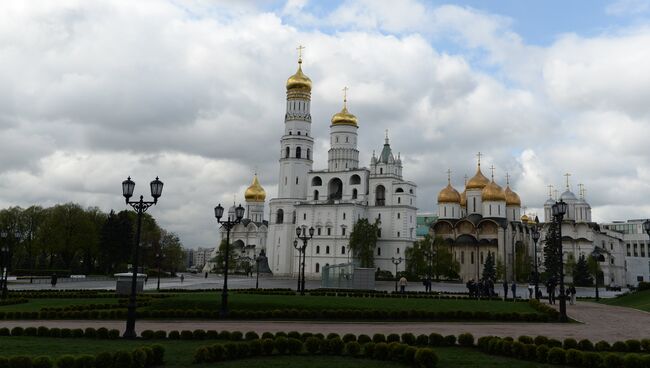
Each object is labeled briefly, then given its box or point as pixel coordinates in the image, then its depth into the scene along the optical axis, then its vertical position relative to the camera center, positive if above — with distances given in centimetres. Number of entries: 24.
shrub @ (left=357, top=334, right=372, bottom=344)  1400 -192
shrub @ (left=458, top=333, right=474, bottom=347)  1414 -189
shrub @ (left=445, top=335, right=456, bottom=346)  1433 -193
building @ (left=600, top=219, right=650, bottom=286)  10244 +459
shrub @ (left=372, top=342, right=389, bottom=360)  1216 -192
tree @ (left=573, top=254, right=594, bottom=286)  7494 -95
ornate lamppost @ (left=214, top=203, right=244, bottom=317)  2136 +159
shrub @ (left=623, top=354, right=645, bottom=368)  1096 -180
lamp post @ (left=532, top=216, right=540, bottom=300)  3499 +163
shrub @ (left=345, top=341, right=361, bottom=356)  1254 -193
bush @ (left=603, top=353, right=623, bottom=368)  1120 -185
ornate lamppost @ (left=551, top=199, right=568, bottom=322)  2139 +79
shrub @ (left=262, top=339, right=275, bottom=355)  1251 -193
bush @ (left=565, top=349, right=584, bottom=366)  1159 -185
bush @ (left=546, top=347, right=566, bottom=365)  1180 -186
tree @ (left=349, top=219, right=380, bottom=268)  7231 +266
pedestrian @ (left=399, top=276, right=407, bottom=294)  3952 -149
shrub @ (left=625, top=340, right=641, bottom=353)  1332 -182
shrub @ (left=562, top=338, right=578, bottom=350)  1320 -180
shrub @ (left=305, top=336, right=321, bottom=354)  1282 -192
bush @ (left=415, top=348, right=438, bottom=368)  1119 -188
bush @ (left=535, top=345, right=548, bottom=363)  1206 -186
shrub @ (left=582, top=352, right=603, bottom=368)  1137 -186
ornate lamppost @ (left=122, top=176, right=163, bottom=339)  1577 +163
